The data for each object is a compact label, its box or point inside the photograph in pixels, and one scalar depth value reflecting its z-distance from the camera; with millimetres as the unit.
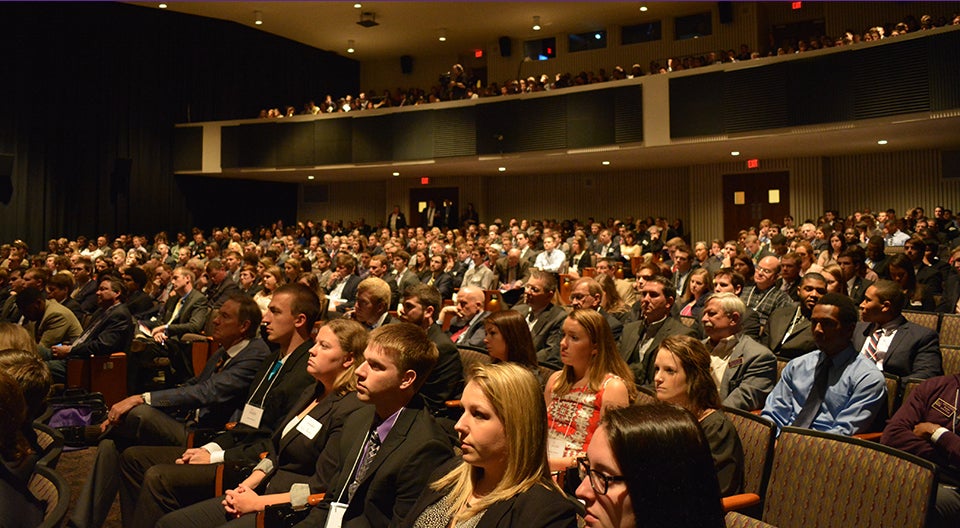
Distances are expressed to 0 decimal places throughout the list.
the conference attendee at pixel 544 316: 4845
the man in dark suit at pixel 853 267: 5832
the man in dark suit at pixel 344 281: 9070
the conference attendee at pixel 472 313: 5348
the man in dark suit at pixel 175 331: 6078
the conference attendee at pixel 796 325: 4219
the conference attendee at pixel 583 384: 2912
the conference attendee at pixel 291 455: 2787
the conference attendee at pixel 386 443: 2277
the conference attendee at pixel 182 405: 3275
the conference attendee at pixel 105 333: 5566
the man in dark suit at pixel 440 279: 9193
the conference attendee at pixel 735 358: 3473
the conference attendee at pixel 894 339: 3652
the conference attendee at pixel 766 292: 5633
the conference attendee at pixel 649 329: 4247
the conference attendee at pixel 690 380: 2617
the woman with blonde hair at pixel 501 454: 1759
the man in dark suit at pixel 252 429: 2971
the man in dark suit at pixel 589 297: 4992
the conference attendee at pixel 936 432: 2574
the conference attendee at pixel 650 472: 1230
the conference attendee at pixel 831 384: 3078
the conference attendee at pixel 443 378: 3854
